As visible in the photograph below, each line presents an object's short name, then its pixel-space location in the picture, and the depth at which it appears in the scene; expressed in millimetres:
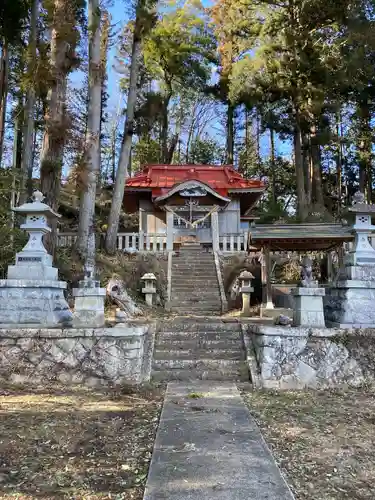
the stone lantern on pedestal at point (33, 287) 6352
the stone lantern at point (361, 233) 6660
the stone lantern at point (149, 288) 11680
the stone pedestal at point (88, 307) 6492
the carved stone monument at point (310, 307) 6352
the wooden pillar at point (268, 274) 11158
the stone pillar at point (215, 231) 15859
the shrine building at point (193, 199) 16734
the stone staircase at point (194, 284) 11703
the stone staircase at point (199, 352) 6215
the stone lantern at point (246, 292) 11312
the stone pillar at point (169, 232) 15297
